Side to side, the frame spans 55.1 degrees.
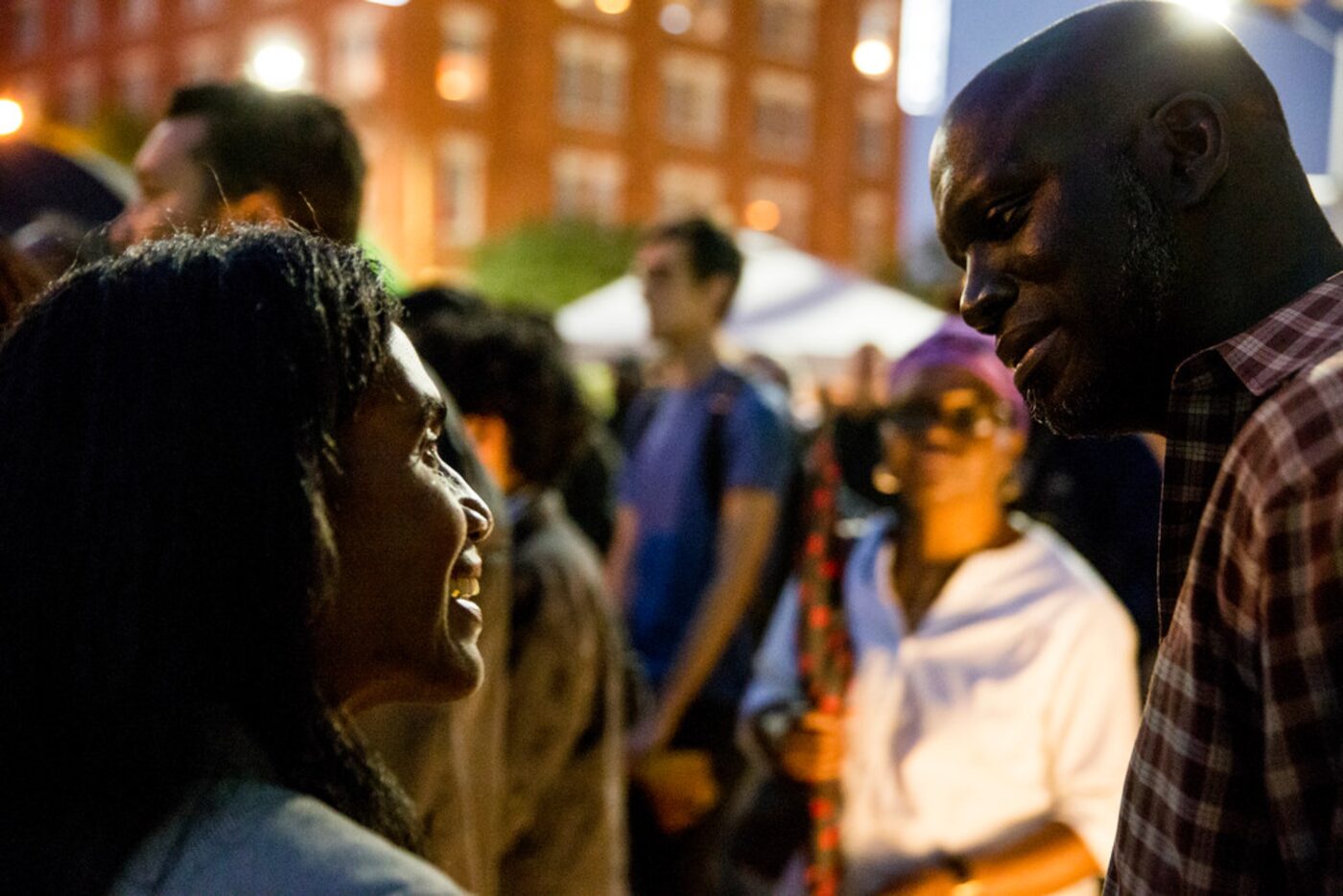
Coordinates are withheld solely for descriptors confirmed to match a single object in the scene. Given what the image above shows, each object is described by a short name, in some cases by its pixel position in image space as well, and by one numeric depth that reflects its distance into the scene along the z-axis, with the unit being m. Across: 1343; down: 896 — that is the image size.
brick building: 39.72
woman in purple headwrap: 2.59
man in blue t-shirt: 3.88
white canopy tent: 11.05
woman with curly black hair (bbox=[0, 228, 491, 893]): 1.01
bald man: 1.13
